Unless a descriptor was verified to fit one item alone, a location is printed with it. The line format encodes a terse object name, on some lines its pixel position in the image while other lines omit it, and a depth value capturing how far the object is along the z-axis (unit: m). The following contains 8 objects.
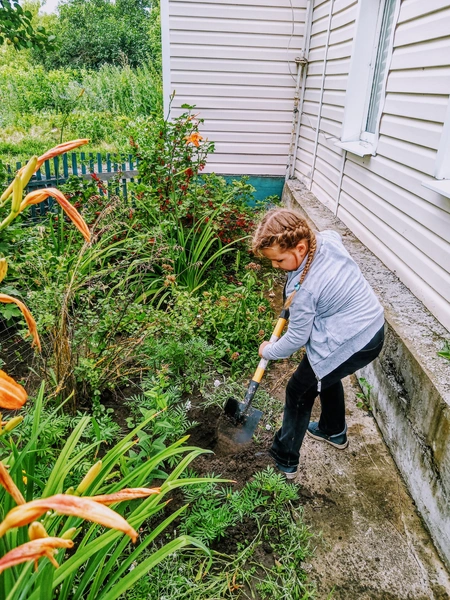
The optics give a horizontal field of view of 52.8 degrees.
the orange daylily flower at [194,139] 4.54
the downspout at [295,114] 6.12
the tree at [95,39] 25.45
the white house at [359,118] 2.51
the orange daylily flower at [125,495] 0.71
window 4.07
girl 2.07
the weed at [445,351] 2.29
